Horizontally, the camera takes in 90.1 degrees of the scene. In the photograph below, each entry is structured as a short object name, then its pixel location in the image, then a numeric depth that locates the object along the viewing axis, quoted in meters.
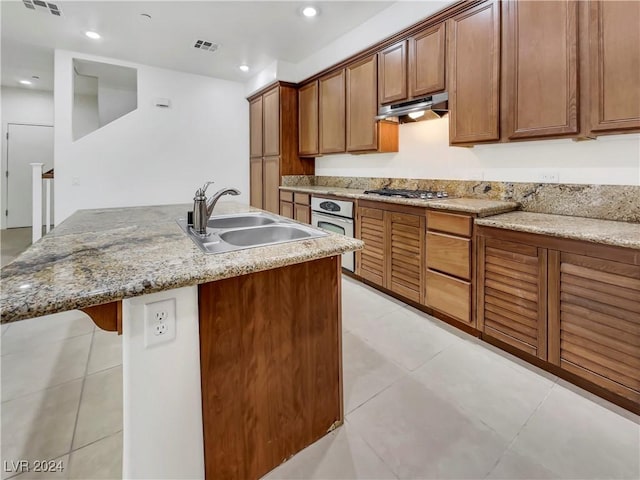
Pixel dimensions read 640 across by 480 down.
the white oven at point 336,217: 3.51
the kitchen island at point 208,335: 0.91
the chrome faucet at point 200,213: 1.49
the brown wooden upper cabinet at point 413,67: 2.76
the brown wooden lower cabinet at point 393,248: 2.76
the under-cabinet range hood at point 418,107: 2.74
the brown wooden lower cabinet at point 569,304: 1.60
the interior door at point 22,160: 6.38
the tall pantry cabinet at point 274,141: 4.76
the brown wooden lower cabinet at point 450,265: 2.34
